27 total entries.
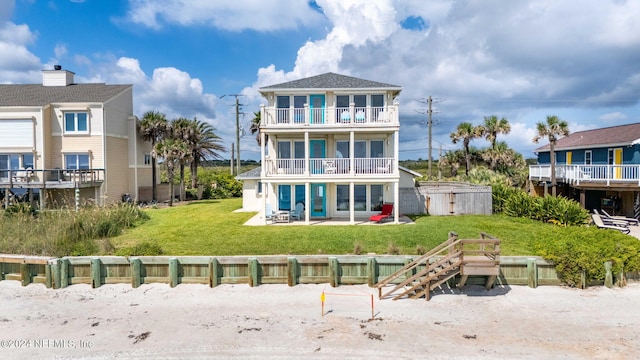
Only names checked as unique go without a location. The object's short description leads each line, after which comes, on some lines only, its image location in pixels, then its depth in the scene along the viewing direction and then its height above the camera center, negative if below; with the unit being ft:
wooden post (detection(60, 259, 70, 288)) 39.24 -10.54
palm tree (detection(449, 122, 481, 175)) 110.11 +11.93
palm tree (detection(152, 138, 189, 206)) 92.79 +5.71
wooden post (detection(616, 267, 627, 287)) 37.45 -10.67
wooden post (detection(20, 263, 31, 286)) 40.34 -10.84
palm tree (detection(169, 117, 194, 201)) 103.65 +12.37
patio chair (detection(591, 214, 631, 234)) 57.31 -8.35
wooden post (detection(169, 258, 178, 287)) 38.55 -10.26
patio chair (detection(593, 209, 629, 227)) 60.95 -8.04
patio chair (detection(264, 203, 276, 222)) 66.90 -7.62
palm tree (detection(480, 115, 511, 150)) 108.37 +13.40
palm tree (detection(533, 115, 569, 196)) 73.56 +8.62
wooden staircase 34.55 -9.26
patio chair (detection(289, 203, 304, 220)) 69.79 -7.35
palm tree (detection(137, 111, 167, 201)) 98.17 +12.06
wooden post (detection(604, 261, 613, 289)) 37.19 -10.08
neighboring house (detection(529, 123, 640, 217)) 68.44 +0.54
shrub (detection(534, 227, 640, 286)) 36.94 -8.40
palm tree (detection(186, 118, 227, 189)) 106.73 +8.65
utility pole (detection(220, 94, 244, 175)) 129.62 +17.83
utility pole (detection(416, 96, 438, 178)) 119.75 +17.36
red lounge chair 65.23 -7.35
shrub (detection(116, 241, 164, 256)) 43.21 -9.13
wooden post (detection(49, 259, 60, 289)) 39.11 -10.58
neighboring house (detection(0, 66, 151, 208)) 83.76 +7.26
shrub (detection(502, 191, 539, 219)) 67.51 -6.02
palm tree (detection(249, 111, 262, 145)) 110.46 +14.66
